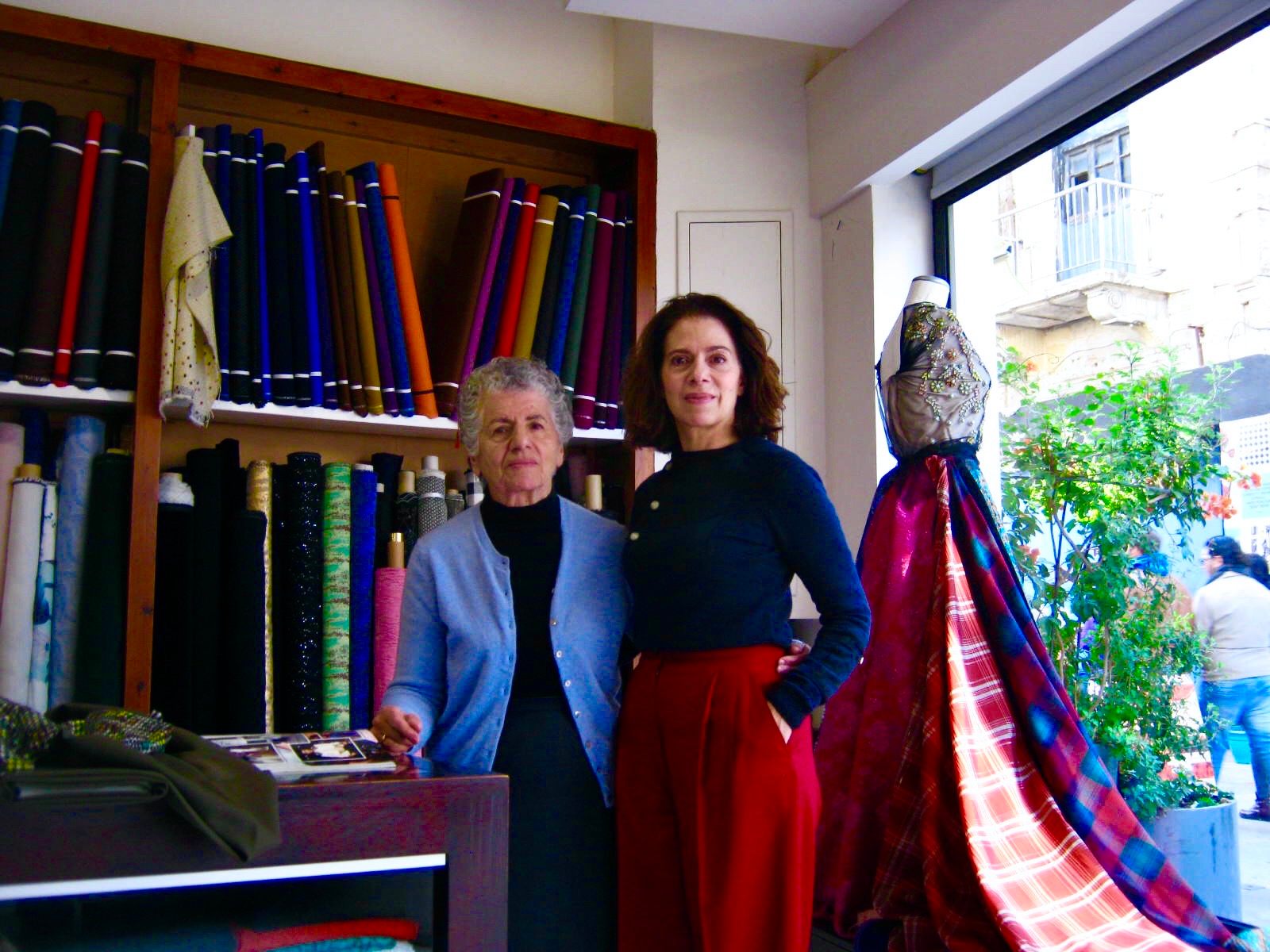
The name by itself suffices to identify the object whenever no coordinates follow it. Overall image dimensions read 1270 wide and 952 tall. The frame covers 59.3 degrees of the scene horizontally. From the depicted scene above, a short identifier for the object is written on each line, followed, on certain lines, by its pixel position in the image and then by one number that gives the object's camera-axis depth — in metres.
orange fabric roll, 2.67
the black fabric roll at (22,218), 2.31
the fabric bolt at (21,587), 2.22
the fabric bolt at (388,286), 2.64
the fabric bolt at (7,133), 2.34
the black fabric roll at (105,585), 2.27
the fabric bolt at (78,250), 2.33
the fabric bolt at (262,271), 2.50
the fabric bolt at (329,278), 2.59
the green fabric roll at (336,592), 2.48
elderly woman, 1.55
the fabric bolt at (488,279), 2.72
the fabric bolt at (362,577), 2.54
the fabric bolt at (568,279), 2.82
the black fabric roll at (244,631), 2.35
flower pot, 2.19
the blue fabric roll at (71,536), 2.28
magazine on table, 1.13
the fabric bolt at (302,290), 2.55
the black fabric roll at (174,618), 2.32
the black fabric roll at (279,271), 2.52
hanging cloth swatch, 2.33
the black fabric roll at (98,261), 2.34
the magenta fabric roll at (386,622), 2.54
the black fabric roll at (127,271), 2.37
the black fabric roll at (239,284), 2.47
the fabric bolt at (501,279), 2.77
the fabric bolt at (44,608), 2.25
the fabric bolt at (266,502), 2.44
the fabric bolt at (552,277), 2.81
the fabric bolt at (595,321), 2.83
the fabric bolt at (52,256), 2.30
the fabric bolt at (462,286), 2.70
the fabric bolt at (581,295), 2.84
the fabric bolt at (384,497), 2.65
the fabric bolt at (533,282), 2.80
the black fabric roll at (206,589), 2.34
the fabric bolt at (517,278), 2.79
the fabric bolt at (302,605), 2.45
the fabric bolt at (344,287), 2.60
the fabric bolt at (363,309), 2.60
